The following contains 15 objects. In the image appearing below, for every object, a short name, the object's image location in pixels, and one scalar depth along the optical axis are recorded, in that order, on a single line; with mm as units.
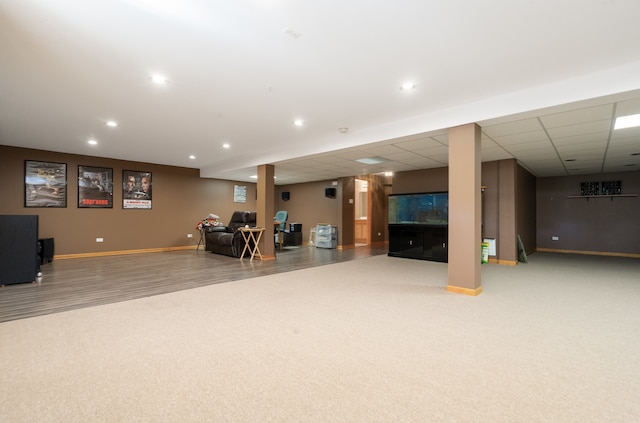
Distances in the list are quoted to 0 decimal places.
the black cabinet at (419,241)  6523
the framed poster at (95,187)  7195
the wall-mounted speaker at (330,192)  9461
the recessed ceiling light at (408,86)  3297
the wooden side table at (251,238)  6727
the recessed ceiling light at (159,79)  3123
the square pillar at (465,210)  3861
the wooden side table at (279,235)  8734
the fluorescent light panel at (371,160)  6414
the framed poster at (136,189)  7850
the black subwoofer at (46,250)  6027
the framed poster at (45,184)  6523
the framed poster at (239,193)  10258
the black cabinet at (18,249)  4136
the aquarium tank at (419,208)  6621
